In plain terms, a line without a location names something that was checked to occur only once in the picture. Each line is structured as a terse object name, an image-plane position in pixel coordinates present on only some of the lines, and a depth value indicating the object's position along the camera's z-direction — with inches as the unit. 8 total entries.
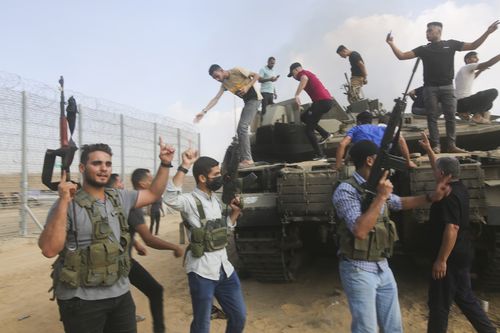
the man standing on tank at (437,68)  215.2
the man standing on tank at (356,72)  293.9
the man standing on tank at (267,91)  354.8
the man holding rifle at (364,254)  107.3
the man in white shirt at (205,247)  125.3
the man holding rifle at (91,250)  95.5
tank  166.4
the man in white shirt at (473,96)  247.8
